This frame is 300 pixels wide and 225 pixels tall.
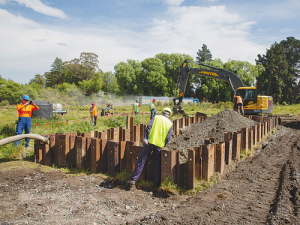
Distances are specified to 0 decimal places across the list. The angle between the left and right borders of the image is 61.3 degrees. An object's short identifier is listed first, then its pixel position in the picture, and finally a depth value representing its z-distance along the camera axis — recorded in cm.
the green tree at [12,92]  4555
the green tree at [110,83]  6021
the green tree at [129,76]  5925
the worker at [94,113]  1223
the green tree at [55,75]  7188
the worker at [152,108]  1520
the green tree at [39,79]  7348
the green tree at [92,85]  5594
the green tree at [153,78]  5859
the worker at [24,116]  770
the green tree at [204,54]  7594
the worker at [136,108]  1653
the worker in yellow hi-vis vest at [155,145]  501
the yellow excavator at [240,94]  1616
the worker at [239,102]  1589
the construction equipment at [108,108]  1859
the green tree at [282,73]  5472
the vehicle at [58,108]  2362
